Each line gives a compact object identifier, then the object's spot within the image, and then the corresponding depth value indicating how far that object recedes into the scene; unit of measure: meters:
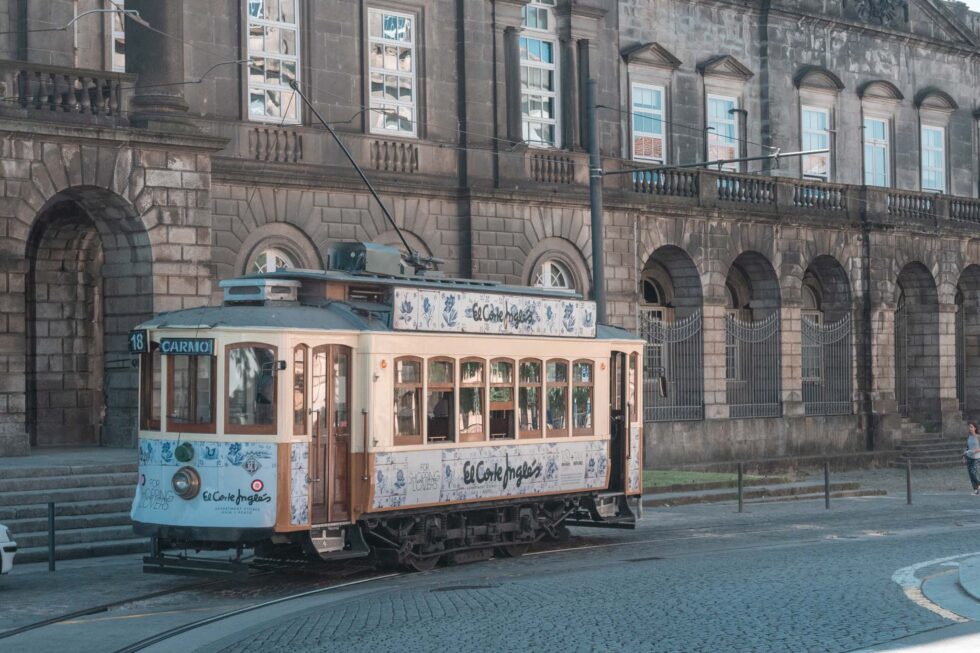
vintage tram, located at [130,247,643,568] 16.86
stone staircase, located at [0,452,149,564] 20.44
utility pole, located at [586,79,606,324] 28.12
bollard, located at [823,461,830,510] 29.45
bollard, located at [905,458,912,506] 30.64
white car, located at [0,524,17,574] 17.02
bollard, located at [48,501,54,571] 18.66
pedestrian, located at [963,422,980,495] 33.59
